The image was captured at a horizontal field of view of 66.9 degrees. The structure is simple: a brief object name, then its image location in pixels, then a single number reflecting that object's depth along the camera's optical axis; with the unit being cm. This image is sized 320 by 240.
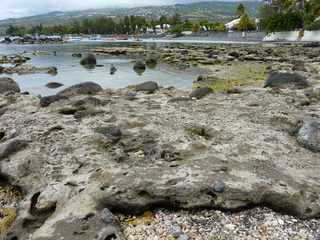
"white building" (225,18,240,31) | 9954
